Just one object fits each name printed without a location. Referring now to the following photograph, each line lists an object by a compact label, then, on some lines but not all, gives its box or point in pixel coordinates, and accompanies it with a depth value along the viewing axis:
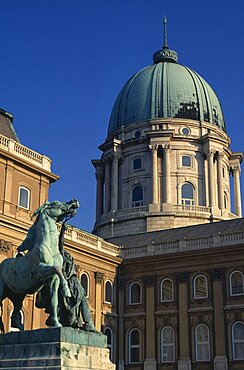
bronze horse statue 16.34
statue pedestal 14.87
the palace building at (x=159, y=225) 45.16
